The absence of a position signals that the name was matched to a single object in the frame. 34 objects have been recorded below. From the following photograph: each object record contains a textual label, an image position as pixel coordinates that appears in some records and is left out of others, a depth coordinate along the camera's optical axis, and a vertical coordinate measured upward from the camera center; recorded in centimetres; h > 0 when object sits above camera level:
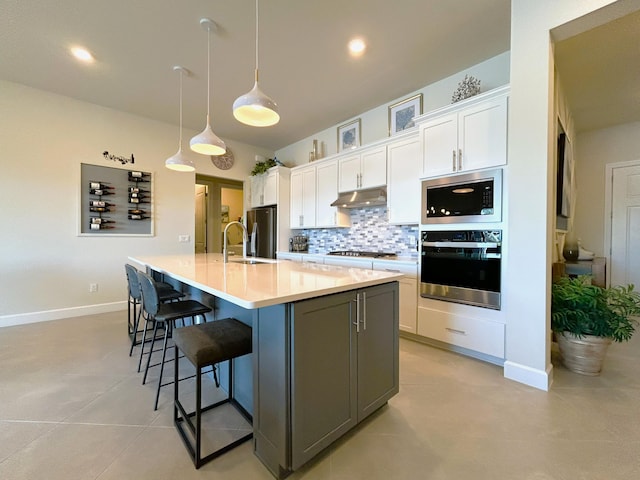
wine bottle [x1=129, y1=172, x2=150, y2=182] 413 +92
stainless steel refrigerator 501 +13
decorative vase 371 -13
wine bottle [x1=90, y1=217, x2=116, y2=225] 385 +23
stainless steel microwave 236 +39
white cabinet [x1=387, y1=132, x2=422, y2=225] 313 +70
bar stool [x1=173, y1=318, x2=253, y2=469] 132 -57
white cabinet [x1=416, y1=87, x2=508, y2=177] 233 +97
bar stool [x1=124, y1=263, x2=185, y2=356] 227 -51
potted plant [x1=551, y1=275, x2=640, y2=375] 206 -61
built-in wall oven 236 -25
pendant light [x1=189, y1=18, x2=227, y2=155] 235 +85
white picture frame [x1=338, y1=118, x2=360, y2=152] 419 +163
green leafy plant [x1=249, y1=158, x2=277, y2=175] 511 +135
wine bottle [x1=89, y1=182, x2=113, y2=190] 384 +72
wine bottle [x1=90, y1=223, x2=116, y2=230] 385 +15
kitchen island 120 -58
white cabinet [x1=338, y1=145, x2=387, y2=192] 351 +96
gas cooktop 364 -21
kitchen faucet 263 -13
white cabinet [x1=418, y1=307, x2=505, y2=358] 234 -85
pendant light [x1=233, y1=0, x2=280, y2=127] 172 +88
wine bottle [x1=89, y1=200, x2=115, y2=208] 385 +47
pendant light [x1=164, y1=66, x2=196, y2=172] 289 +80
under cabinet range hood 351 +55
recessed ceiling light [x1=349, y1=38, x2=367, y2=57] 257 +186
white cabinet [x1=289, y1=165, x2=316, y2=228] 455 +70
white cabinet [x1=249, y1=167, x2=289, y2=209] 491 +95
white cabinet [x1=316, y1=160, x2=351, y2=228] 419 +65
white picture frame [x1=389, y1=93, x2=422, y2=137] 345 +165
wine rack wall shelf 382 +52
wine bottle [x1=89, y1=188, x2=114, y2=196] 385 +64
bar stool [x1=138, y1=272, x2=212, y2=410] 184 -53
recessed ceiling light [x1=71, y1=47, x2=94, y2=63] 270 +185
